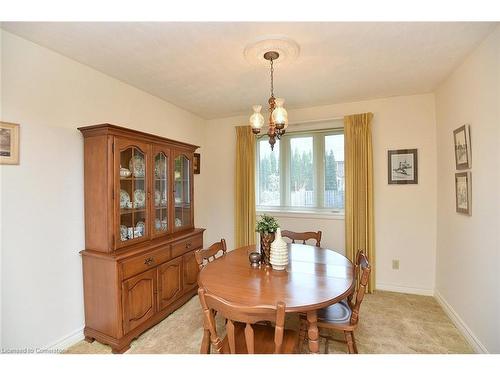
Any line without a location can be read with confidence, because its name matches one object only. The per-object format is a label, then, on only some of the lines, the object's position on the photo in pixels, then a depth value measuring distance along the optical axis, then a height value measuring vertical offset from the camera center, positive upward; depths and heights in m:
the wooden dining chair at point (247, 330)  1.04 -0.67
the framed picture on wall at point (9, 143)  1.63 +0.34
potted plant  1.96 -0.38
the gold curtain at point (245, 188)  3.59 +0.01
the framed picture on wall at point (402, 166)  2.94 +0.25
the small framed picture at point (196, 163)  3.72 +0.41
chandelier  1.82 +0.55
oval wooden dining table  1.35 -0.61
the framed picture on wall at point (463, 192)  2.04 -0.06
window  3.41 +0.23
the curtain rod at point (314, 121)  3.20 +0.91
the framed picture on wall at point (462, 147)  2.05 +0.34
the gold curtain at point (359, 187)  3.03 +0.00
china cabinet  1.97 -0.45
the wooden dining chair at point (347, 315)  1.55 -0.89
